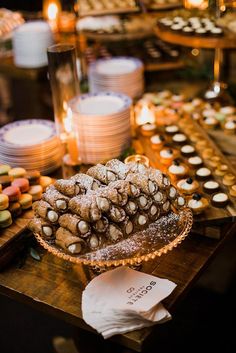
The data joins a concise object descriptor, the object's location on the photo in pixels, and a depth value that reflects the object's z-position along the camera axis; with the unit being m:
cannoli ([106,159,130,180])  1.94
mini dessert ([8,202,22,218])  2.21
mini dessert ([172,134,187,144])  2.64
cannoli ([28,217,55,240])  1.82
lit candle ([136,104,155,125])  2.85
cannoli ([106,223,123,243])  1.80
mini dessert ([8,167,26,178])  2.39
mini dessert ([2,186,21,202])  2.22
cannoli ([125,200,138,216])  1.82
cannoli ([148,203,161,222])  1.87
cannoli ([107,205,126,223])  1.79
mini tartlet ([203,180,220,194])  2.27
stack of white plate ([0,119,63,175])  2.53
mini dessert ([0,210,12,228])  2.14
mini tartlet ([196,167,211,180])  2.36
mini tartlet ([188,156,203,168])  2.45
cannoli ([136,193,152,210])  1.85
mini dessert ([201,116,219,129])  2.85
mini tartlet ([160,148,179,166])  2.49
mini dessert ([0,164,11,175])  2.41
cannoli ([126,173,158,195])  1.86
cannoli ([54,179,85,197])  1.86
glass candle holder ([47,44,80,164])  2.43
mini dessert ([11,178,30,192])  2.30
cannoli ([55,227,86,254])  1.73
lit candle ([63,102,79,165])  2.56
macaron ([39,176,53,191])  2.39
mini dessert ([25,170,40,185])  2.38
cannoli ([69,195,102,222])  1.75
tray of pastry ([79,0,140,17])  3.59
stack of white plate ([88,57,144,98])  3.23
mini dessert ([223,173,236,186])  2.31
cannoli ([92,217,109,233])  1.78
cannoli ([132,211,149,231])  1.85
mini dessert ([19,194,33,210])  2.25
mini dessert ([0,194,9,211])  2.17
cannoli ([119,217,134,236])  1.82
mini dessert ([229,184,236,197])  2.24
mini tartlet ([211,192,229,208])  2.19
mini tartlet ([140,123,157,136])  2.75
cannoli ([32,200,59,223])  1.82
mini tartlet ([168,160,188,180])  2.37
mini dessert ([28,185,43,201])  2.31
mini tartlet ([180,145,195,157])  2.54
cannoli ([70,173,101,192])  1.90
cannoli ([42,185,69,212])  1.82
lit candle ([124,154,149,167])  2.38
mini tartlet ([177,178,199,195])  2.25
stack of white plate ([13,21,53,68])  3.72
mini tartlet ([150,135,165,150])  2.64
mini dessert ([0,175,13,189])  2.31
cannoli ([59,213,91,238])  1.75
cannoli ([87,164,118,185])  1.93
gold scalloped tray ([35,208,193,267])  1.73
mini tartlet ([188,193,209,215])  2.12
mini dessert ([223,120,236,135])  2.80
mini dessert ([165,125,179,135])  2.73
